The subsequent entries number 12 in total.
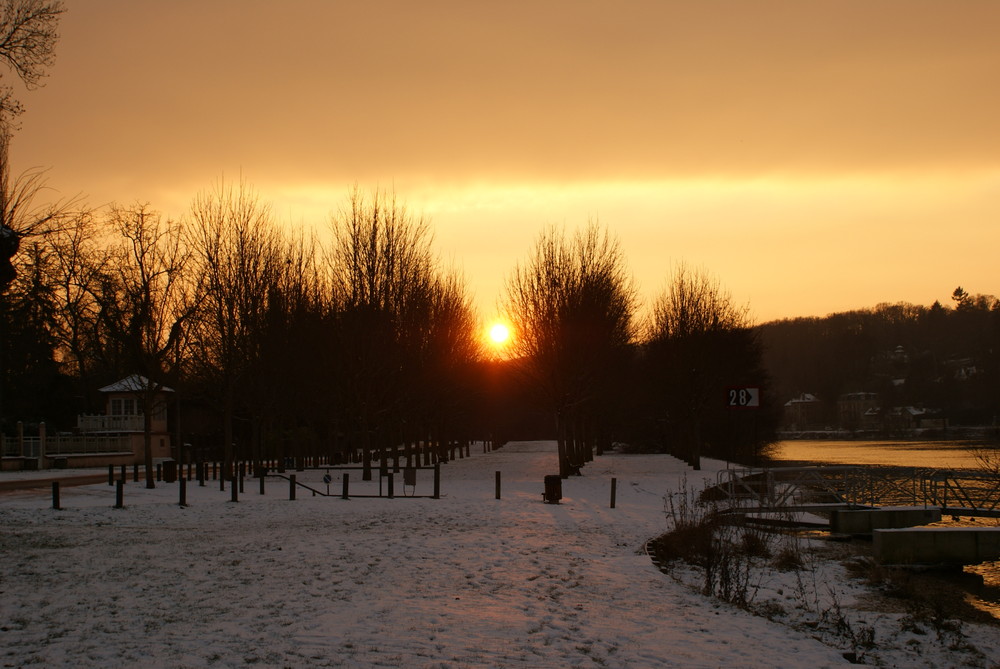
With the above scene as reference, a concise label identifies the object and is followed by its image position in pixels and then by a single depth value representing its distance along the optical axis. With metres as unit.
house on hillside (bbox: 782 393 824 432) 175.12
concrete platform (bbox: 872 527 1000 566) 18.64
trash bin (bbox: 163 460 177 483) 32.44
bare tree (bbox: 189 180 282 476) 34.16
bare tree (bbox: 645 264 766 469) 49.16
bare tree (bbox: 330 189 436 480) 37.16
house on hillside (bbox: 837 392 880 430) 165.38
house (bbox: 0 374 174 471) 44.22
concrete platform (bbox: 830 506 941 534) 23.44
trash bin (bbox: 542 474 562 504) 26.47
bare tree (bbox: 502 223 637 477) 38.69
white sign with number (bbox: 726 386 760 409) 21.42
